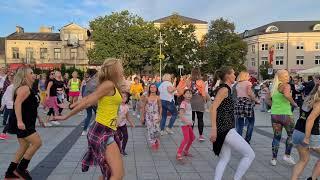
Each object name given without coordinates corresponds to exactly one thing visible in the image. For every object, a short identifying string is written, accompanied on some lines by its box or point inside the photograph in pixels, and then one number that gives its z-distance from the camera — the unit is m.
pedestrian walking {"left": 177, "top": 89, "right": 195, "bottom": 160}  5.45
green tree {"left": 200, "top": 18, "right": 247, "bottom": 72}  42.90
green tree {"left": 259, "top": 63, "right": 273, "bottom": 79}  50.89
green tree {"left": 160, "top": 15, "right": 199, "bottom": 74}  34.71
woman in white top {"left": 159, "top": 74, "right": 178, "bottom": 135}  8.07
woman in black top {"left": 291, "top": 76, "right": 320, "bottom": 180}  3.64
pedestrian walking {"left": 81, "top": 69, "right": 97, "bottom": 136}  6.80
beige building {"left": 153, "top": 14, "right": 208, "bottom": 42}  63.38
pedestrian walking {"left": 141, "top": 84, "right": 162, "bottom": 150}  6.33
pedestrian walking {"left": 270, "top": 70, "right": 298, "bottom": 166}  5.06
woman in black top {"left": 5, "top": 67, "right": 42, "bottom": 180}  4.20
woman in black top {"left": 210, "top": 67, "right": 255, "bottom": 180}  3.77
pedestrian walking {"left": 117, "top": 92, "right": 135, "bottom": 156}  5.86
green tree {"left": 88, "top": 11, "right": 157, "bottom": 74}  41.84
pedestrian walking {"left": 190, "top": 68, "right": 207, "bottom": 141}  6.95
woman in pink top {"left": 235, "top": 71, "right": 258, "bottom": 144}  6.33
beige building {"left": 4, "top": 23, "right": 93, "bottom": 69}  55.21
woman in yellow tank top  3.11
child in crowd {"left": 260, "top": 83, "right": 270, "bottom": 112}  13.73
